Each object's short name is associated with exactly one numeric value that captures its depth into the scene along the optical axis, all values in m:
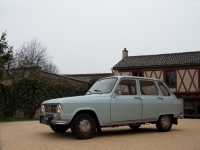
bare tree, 31.22
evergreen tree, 15.13
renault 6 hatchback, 7.25
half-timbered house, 24.78
